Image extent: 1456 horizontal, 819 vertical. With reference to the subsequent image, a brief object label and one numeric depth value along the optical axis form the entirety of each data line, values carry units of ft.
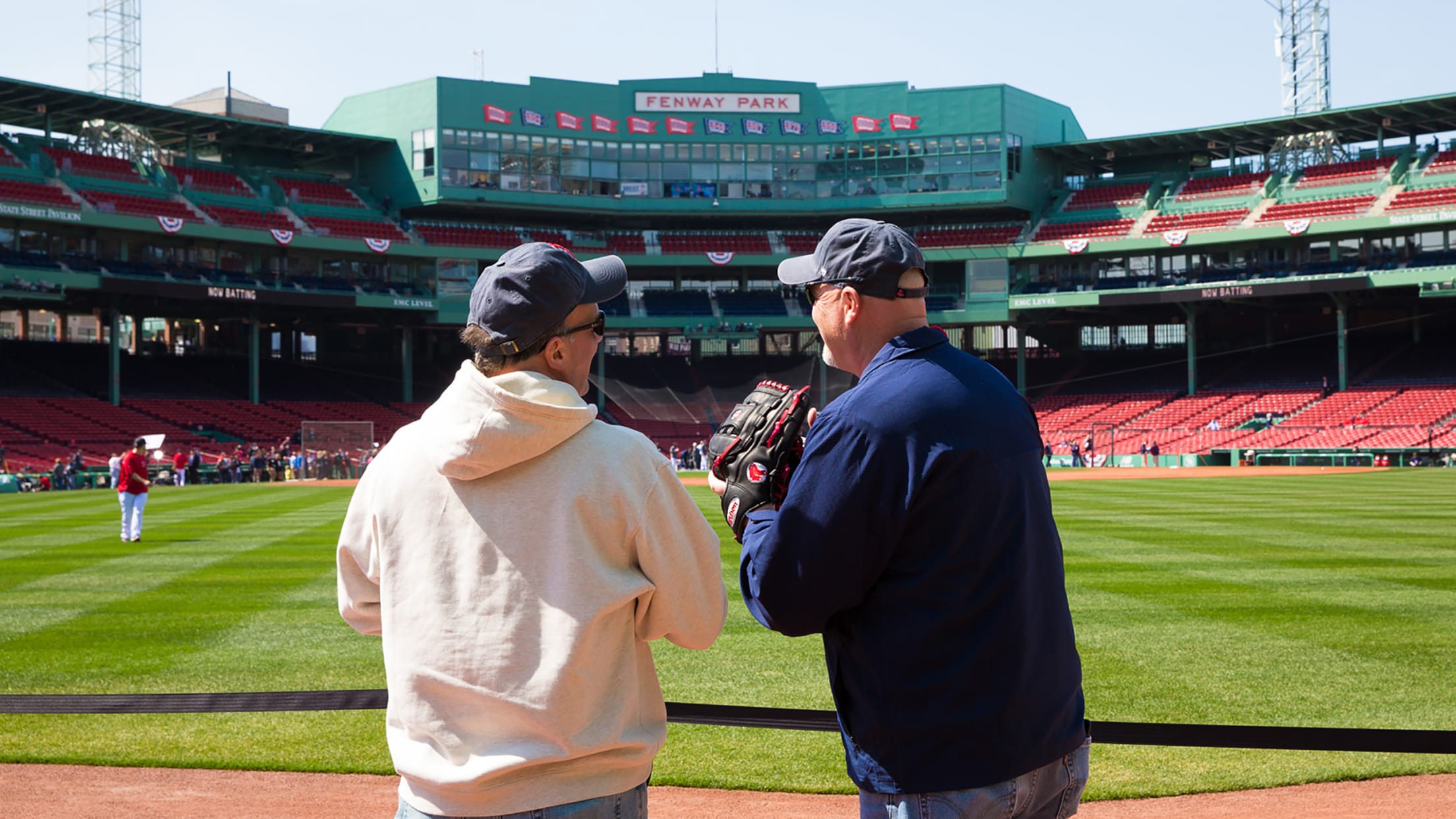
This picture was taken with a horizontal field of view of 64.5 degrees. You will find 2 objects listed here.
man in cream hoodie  8.48
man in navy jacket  8.55
